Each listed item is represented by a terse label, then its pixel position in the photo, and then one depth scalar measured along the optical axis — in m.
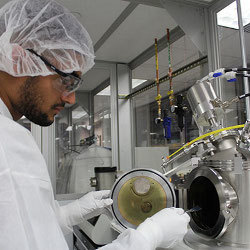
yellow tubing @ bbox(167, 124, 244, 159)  1.12
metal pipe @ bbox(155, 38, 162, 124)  2.29
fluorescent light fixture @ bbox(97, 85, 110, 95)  3.24
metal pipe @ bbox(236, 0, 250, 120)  1.82
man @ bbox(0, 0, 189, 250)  0.66
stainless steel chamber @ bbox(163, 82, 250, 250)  1.01
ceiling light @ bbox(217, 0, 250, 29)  1.83
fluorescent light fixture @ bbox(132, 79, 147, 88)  3.20
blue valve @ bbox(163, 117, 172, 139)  2.23
